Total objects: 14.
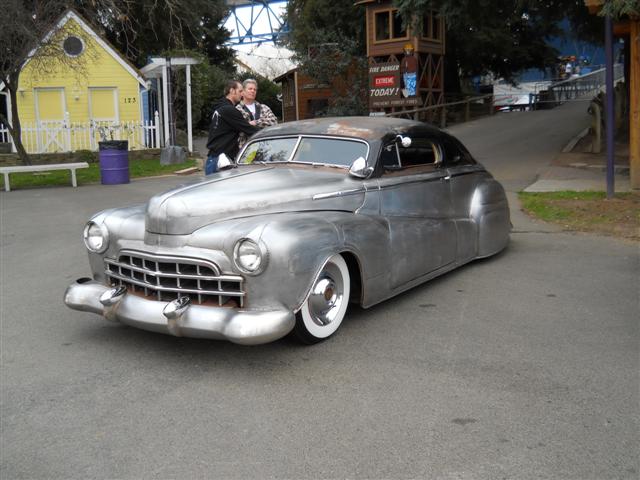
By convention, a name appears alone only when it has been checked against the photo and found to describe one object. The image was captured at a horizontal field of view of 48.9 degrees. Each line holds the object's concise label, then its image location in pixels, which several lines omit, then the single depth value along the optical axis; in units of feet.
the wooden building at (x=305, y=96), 108.68
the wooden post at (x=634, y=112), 35.86
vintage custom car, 14.43
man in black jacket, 27.12
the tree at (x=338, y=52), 96.12
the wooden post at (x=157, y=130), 76.45
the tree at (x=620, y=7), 30.37
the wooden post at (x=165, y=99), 72.00
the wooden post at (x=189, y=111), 73.56
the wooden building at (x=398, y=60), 88.12
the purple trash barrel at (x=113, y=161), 52.42
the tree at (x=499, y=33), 51.42
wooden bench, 50.44
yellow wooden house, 73.20
